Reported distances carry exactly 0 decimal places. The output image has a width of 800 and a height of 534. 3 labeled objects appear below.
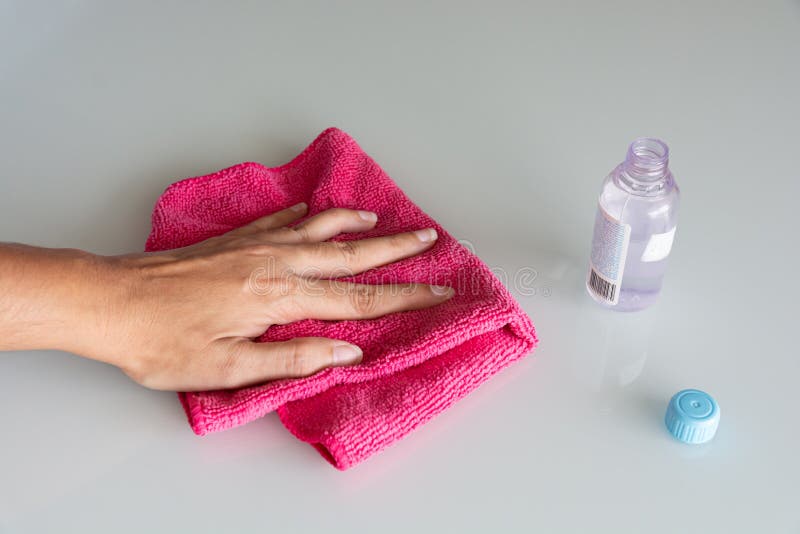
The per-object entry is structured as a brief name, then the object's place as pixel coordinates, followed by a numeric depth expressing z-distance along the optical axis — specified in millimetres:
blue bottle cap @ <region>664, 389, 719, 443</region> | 802
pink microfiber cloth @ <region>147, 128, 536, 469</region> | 815
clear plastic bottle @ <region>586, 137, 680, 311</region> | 854
